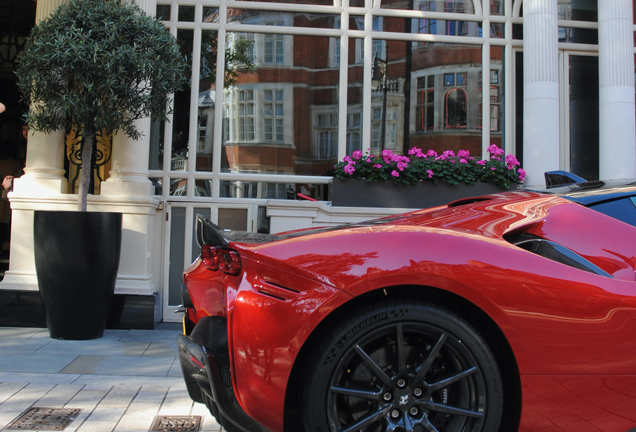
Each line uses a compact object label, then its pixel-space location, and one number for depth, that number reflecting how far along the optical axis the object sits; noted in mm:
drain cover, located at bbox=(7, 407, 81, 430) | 2764
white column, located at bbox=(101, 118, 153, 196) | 6031
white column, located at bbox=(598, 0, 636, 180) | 7016
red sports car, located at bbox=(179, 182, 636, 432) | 1938
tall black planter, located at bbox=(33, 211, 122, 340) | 4844
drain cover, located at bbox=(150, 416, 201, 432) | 2796
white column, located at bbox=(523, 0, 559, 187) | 6887
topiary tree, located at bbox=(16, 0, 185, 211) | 4703
